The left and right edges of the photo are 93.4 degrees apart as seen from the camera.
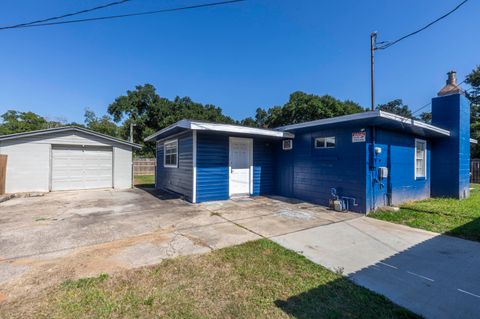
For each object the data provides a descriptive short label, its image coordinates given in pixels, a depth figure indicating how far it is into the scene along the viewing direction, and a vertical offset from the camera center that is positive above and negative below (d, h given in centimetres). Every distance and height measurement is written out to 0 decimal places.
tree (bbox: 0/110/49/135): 3011 +541
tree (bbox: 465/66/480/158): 1806 +576
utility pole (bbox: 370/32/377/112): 1096 +499
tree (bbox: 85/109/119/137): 3097 +541
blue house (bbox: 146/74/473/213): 631 +12
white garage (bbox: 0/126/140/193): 961 +1
